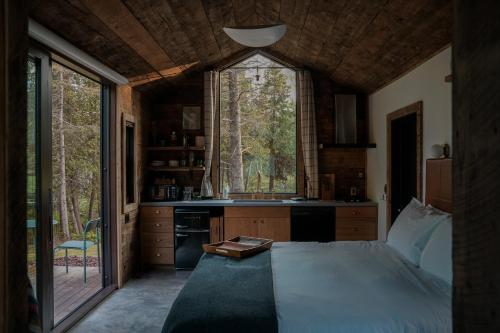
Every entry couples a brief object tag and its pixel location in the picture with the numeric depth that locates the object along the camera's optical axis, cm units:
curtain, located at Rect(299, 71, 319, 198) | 536
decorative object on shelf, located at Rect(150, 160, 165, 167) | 542
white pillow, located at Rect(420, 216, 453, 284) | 232
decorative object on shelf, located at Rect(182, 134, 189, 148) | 540
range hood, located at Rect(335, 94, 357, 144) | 539
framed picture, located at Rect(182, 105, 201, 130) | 557
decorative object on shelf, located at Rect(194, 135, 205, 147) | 550
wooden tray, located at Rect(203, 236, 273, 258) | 298
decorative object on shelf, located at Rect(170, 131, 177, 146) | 551
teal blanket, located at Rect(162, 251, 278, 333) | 184
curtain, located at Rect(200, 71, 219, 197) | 539
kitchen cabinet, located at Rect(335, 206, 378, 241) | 496
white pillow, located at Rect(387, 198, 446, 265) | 274
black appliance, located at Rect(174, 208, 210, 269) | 495
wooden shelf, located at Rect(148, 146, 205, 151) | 535
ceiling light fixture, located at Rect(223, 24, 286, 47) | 292
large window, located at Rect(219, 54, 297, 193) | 563
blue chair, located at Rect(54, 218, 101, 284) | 410
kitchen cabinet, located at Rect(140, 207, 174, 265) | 500
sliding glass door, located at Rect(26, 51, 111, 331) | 284
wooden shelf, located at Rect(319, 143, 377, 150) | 511
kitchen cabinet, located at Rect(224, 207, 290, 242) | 497
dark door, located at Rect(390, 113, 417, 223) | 407
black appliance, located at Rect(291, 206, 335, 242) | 497
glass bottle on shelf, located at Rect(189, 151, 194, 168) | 547
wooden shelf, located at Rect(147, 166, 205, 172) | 538
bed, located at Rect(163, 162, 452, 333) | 181
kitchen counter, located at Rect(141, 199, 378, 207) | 495
